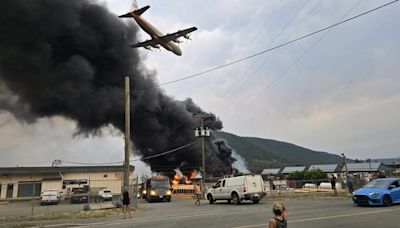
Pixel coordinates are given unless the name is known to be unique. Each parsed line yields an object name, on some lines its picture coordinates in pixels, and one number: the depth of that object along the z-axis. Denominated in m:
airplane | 36.41
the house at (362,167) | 70.04
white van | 22.69
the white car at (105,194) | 33.97
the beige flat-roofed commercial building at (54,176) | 44.69
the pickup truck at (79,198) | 31.97
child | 4.67
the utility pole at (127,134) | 21.77
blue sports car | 15.38
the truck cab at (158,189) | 33.19
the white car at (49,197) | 33.20
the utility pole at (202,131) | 39.28
